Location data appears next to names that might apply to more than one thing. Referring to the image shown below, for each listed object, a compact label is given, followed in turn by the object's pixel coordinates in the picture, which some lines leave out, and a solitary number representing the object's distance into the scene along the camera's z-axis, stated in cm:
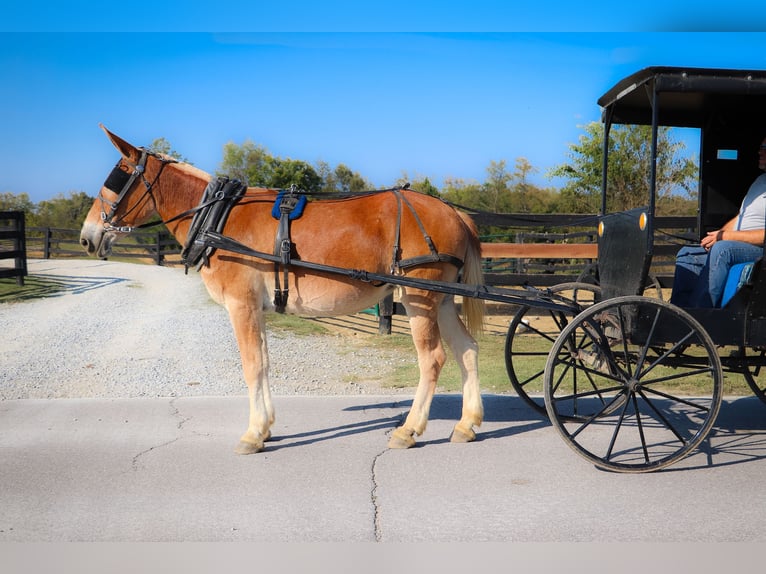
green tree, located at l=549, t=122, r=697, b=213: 1791
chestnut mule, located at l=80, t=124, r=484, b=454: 502
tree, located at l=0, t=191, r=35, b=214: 3306
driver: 462
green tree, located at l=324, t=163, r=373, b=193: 3465
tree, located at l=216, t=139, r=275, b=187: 3141
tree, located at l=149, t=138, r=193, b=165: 2736
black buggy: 436
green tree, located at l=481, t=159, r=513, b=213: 2742
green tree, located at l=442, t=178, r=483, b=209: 2692
